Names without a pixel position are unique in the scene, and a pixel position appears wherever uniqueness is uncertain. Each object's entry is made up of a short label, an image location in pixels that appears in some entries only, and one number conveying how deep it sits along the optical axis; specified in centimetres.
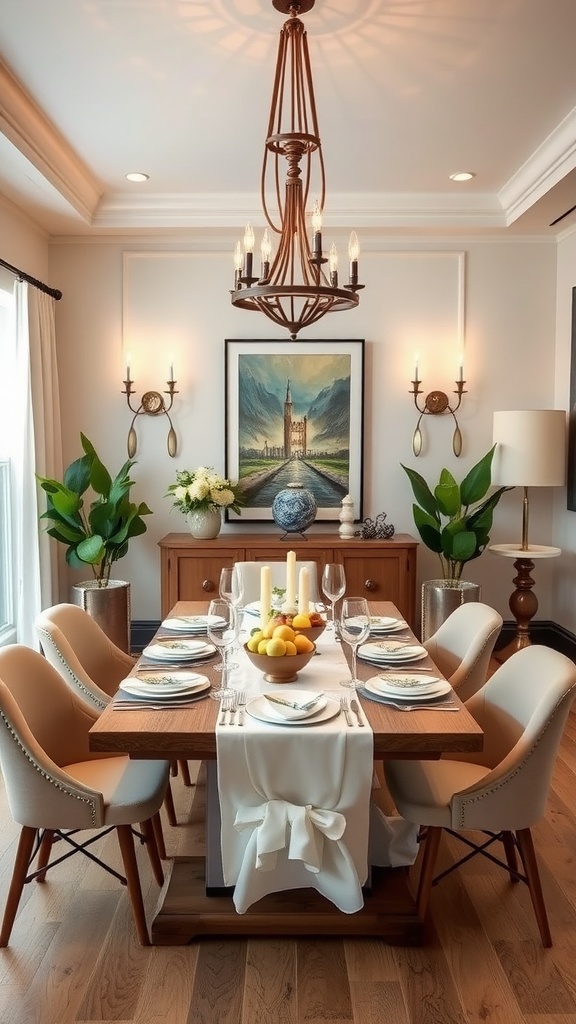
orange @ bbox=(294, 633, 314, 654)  231
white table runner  198
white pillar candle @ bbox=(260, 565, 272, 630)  251
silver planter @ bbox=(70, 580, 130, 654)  457
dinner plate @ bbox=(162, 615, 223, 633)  305
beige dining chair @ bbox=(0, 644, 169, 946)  214
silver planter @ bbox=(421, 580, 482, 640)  465
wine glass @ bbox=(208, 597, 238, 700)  229
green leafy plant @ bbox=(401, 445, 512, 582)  464
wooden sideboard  471
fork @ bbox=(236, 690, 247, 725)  211
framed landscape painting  513
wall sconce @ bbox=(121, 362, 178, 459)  514
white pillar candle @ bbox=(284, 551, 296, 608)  280
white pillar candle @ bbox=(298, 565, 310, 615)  256
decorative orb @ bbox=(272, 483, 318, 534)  482
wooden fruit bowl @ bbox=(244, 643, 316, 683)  229
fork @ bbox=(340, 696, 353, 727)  207
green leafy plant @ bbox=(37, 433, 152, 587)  442
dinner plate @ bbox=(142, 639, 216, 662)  263
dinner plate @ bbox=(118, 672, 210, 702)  223
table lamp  460
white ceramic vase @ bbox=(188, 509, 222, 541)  483
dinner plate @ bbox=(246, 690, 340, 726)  202
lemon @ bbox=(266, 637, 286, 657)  226
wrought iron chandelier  238
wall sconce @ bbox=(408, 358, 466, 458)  514
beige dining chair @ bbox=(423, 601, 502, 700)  279
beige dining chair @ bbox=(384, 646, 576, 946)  215
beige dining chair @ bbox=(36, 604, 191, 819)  270
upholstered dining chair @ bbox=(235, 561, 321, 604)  378
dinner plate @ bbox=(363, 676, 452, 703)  222
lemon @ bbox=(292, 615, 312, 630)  242
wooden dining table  198
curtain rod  419
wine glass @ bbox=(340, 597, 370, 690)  229
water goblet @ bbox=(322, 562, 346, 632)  264
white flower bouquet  474
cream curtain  445
